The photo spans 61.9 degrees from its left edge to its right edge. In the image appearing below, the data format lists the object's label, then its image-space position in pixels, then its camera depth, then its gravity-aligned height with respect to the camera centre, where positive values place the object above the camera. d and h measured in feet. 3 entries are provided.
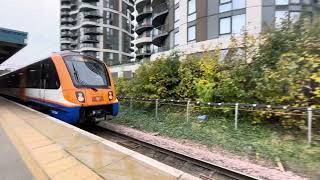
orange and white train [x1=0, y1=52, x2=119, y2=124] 32.71 -0.79
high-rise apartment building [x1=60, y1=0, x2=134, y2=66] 236.22 +50.16
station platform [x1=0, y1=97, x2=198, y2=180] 14.96 -5.02
